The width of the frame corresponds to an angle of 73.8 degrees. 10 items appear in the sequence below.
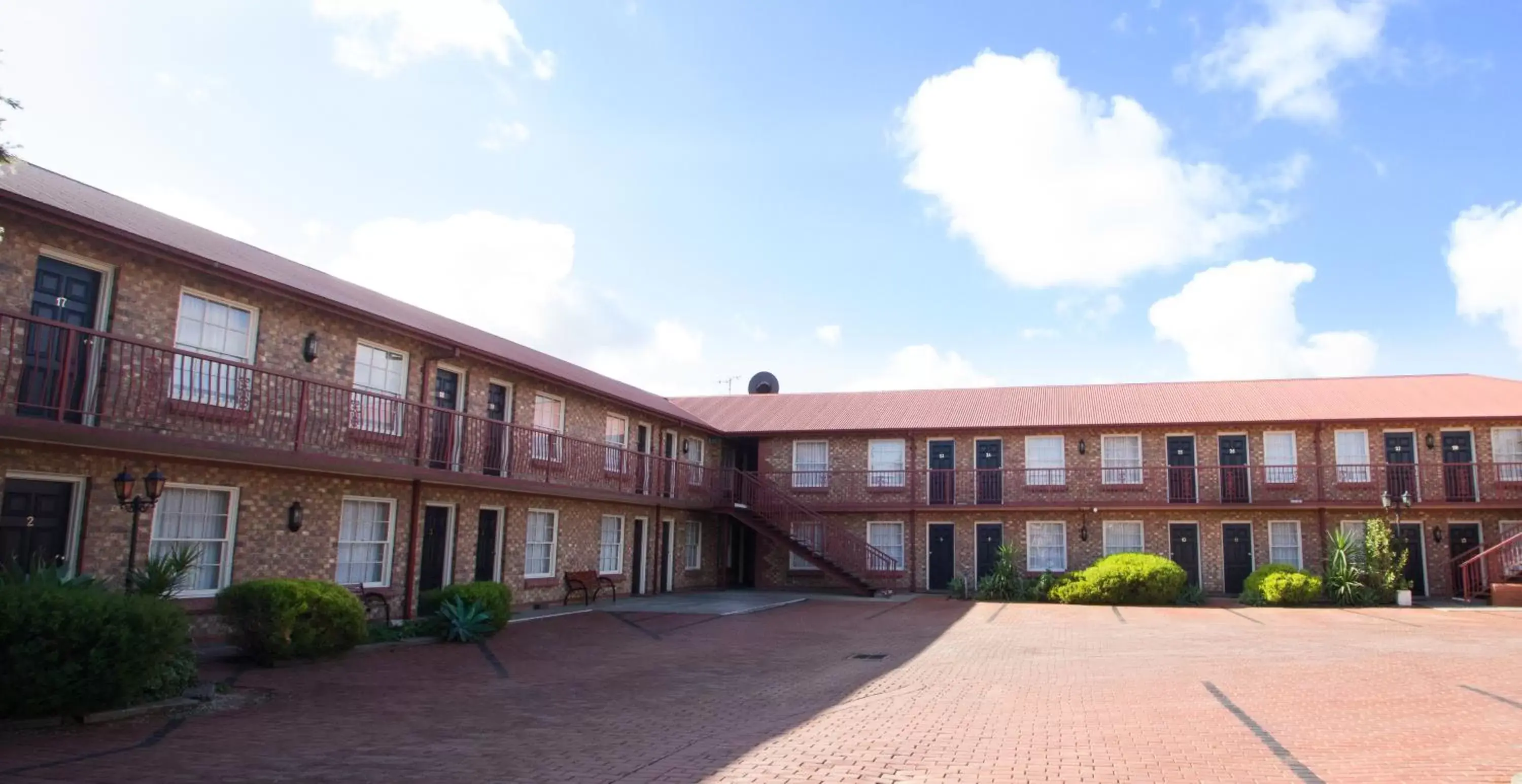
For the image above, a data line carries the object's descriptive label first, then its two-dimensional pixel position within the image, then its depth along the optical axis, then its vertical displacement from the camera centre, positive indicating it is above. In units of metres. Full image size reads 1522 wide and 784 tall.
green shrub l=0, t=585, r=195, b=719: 8.09 -1.10
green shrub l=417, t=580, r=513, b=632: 15.37 -1.11
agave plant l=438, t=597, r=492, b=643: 15.01 -1.41
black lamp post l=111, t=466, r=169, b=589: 11.95 +0.28
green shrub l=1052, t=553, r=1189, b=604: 24.27 -0.97
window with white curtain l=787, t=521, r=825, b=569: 27.50 -0.01
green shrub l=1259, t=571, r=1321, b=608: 23.78 -1.02
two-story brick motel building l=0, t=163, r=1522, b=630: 12.05 +1.53
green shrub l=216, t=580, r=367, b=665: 11.97 -1.16
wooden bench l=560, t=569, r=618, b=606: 21.55 -1.21
